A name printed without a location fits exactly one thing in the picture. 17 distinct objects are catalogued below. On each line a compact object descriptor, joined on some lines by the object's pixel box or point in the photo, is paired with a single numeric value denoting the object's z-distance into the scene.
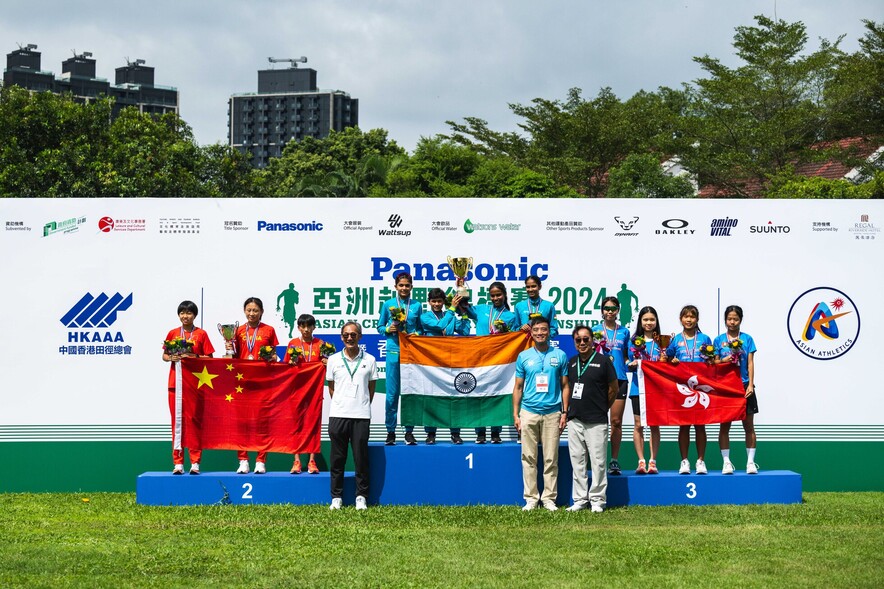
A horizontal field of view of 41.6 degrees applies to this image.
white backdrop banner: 12.54
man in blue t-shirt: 10.48
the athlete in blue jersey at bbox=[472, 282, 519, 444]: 11.57
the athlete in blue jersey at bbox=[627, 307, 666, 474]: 11.21
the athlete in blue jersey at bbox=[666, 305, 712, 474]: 11.17
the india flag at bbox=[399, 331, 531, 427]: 11.50
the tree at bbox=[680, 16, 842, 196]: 34.88
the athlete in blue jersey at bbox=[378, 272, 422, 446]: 11.38
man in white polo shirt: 10.55
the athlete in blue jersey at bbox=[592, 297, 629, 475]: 11.24
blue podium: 10.79
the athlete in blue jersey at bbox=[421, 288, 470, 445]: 11.48
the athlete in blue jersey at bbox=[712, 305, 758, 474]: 11.16
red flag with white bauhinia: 11.32
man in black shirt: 10.34
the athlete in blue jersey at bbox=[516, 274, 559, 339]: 11.42
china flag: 11.20
